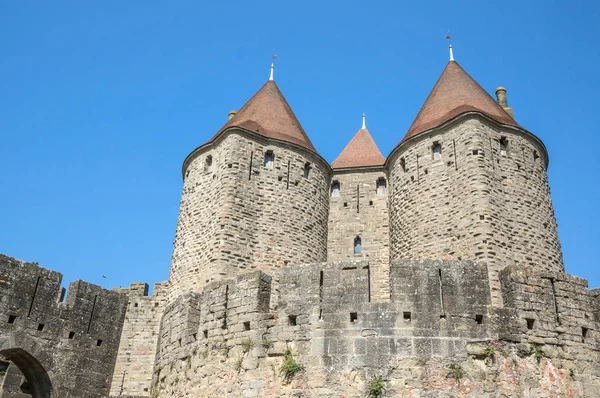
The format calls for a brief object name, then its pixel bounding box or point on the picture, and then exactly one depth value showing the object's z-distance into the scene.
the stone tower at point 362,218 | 20.91
